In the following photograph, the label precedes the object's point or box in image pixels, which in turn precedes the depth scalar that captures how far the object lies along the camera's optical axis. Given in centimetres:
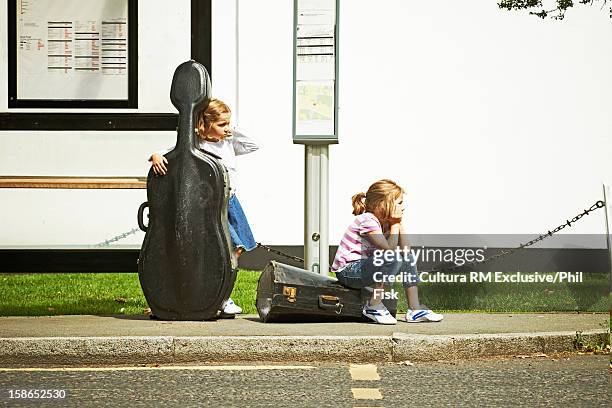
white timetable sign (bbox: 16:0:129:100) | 1829
